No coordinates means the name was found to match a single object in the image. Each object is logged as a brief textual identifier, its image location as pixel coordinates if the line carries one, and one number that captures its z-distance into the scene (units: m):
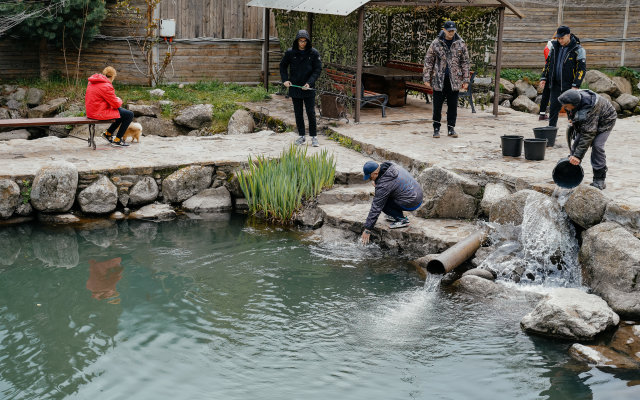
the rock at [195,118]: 14.11
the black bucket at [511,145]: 9.84
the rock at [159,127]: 13.97
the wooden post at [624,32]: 18.86
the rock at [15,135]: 13.91
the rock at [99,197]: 9.78
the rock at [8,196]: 9.44
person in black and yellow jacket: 10.64
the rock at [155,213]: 9.97
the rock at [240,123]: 13.54
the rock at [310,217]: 9.49
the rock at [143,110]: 14.11
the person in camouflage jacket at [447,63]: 10.93
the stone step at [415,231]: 8.44
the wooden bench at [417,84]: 13.55
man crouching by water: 8.30
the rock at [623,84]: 18.14
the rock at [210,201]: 10.28
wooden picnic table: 14.09
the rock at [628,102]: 17.23
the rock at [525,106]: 16.53
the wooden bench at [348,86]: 12.66
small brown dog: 11.57
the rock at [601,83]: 17.53
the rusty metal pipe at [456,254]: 7.53
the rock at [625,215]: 7.38
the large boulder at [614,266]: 6.94
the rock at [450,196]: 8.94
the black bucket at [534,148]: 9.67
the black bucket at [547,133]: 10.36
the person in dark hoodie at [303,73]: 11.22
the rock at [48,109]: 14.47
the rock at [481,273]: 7.79
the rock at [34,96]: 14.91
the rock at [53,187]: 9.52
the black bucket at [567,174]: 7.78
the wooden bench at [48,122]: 10.52
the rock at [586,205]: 7.65
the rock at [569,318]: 6.52
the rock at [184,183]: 10.23
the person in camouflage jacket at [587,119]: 7.52
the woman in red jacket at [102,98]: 10.69
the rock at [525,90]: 17.56
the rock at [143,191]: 10.09
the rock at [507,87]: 17.28
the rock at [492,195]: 8.81
